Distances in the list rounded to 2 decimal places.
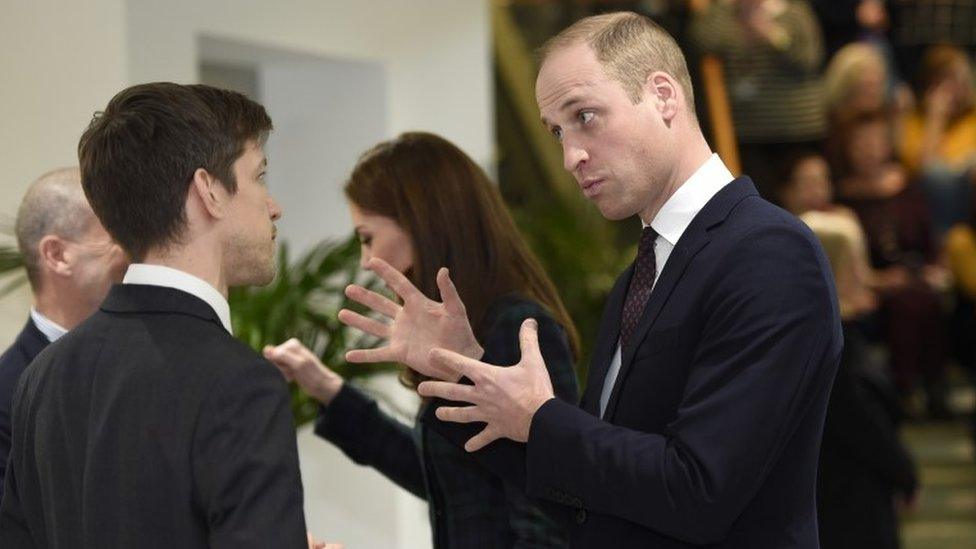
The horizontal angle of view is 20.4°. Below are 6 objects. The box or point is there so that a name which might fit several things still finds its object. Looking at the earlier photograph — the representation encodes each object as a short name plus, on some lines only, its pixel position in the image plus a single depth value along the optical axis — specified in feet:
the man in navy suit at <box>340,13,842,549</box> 12.38
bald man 17.91
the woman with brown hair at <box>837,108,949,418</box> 45.61
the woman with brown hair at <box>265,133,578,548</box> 17.14
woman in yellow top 47.39
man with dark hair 11.55
